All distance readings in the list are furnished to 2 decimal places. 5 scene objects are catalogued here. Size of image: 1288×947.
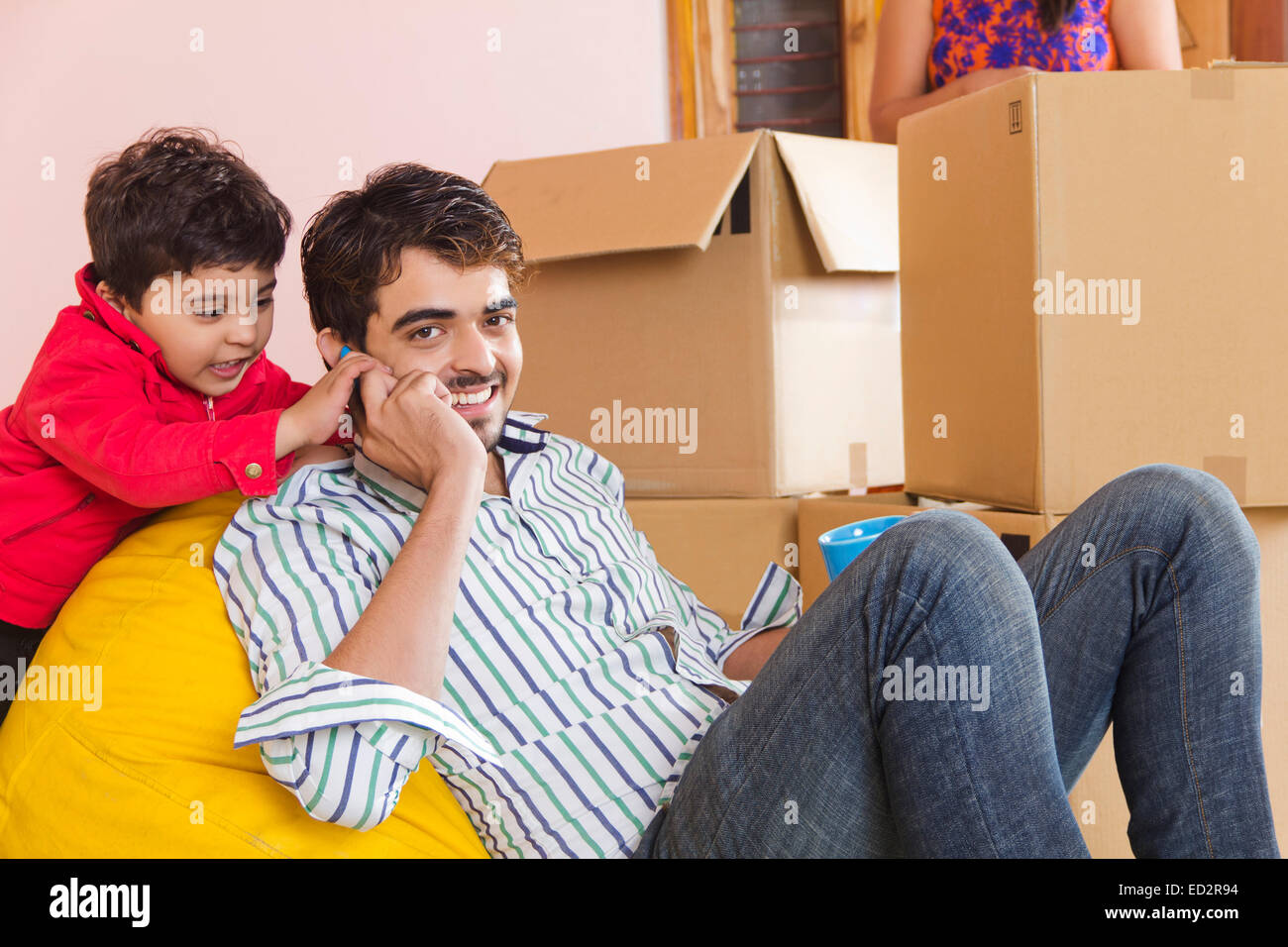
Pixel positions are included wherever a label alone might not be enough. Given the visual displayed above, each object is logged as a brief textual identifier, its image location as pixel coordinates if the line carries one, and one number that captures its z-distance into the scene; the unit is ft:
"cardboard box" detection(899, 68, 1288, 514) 3.76
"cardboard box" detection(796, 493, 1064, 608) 4.09
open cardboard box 4.73
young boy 3.26
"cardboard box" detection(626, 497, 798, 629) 4.88
